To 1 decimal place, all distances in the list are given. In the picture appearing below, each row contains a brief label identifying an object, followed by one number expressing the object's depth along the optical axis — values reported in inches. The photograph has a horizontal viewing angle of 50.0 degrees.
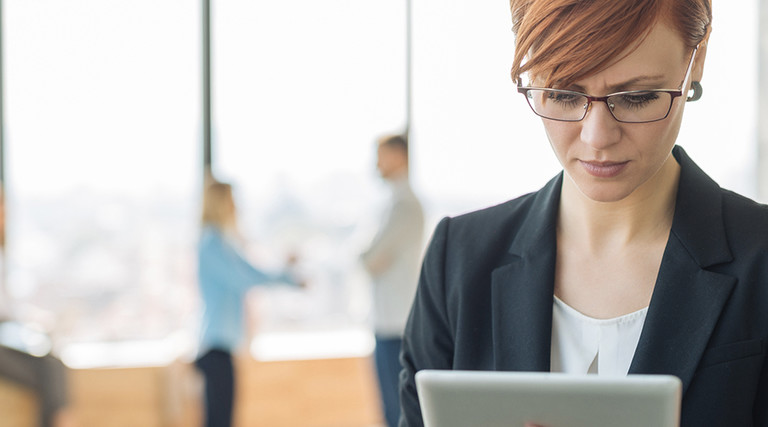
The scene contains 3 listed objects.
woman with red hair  39.4
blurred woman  149.5
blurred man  143.6
